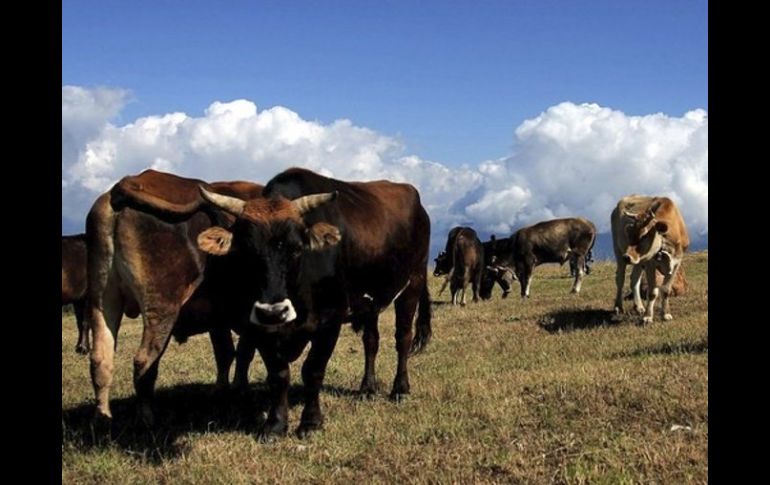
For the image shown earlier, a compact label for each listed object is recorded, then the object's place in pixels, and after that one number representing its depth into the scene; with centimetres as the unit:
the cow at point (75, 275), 1531
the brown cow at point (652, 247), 1479
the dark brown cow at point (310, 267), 610
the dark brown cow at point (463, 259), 2436
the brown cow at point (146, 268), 697
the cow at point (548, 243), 2852
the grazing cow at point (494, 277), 2811
